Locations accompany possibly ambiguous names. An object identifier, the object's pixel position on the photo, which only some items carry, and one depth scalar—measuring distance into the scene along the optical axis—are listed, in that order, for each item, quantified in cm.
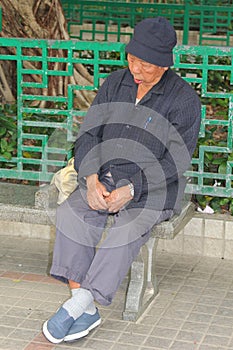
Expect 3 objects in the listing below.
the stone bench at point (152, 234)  477
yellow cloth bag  501
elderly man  448
